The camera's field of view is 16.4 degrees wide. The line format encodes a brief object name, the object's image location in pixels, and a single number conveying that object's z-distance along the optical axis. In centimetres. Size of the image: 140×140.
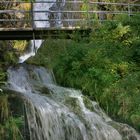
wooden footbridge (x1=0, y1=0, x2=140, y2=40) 1625
